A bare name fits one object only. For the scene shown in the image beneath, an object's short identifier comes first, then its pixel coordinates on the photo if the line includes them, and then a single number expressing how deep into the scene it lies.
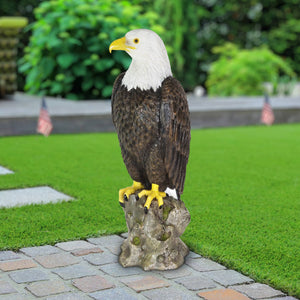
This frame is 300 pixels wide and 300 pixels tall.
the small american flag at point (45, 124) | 7.95
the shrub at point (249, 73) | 14.96
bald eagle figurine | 3.09
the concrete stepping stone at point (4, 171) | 5.69
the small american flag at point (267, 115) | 9.82
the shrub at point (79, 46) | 11.52
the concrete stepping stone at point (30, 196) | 4.50
